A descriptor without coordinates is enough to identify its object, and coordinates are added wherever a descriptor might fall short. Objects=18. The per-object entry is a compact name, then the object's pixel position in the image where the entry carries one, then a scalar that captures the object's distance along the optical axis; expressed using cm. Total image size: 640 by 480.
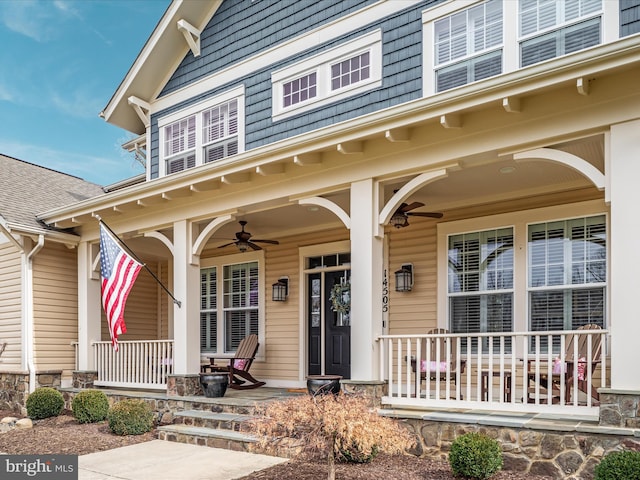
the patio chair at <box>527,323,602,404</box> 600
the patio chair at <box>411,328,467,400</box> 624
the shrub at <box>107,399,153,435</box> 748
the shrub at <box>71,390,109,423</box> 831
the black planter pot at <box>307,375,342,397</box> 683
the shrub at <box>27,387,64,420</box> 877
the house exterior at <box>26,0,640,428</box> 551
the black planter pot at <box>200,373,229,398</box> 800
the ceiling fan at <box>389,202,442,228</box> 741
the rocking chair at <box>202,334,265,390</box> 920
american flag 829
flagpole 844
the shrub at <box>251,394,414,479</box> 465
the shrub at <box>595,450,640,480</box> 421
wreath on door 934
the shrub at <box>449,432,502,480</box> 493
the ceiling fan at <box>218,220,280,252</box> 930
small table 648
